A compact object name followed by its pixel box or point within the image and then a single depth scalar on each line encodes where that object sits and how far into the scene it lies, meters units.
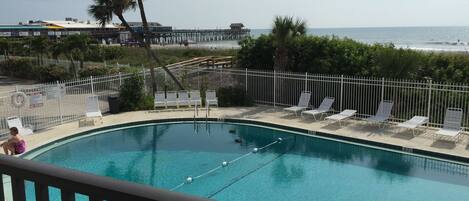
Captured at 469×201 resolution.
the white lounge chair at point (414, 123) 13.64
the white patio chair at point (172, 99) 18.64
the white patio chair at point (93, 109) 16.27
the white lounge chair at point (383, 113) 14.64
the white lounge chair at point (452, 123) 12.97
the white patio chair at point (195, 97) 18.31
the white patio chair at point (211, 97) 18.47
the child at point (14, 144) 10.58
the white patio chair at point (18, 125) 13.85
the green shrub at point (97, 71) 24.47
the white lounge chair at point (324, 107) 16.15
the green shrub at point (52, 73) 27.20
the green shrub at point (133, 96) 18.47
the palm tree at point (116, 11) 19.48
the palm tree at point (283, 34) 18.17
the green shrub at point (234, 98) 19.42
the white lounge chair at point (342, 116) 15.18
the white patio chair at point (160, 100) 18.52
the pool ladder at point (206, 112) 17.24
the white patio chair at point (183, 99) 18.67
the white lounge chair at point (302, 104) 16.85
